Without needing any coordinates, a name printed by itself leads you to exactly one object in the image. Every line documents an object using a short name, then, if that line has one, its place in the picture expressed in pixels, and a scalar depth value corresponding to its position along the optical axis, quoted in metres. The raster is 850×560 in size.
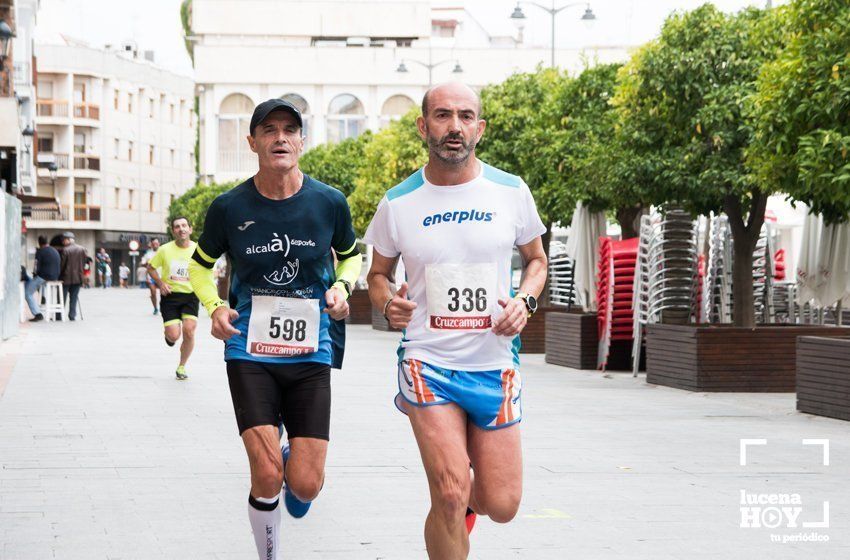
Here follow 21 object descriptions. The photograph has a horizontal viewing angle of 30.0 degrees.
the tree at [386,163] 41.53
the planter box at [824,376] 13.56
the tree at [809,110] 13.55
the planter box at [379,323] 33.47
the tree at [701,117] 18.00
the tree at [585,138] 21.46
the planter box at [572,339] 21.12
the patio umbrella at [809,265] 18.38
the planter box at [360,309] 37.09
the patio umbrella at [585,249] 23.20
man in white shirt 5.70
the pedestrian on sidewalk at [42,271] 35.41
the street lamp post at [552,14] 47.09
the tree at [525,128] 25.95
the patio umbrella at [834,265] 17.97
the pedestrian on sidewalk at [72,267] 35.72
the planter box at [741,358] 16.86
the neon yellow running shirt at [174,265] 17.39
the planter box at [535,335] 24.52
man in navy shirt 6.59
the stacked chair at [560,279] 27.14
